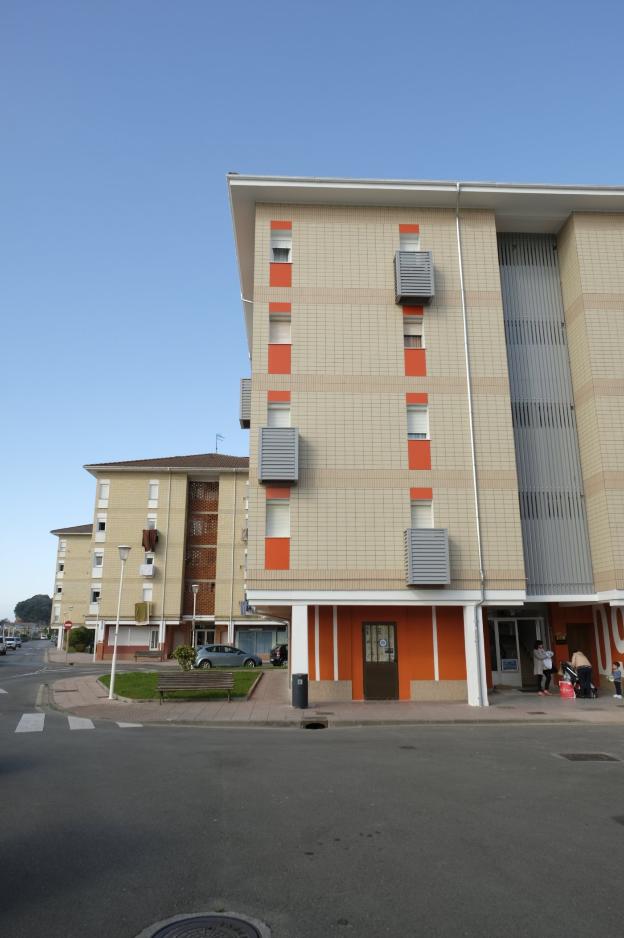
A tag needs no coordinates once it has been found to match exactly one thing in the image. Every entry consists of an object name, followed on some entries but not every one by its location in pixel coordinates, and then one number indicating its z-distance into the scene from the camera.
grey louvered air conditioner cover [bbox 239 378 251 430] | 24.45
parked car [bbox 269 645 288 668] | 40.31
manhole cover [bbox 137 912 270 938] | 4.45
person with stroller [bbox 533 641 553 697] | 21.94
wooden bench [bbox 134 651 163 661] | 52.34
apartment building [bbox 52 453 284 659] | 53.41
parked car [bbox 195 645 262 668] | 37.59
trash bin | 18.11
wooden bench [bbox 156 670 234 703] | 18.55
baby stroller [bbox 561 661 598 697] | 21.02
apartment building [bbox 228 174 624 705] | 20.36
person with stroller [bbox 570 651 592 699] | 20.80
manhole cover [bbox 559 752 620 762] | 11.06
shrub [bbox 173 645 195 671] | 25.38
